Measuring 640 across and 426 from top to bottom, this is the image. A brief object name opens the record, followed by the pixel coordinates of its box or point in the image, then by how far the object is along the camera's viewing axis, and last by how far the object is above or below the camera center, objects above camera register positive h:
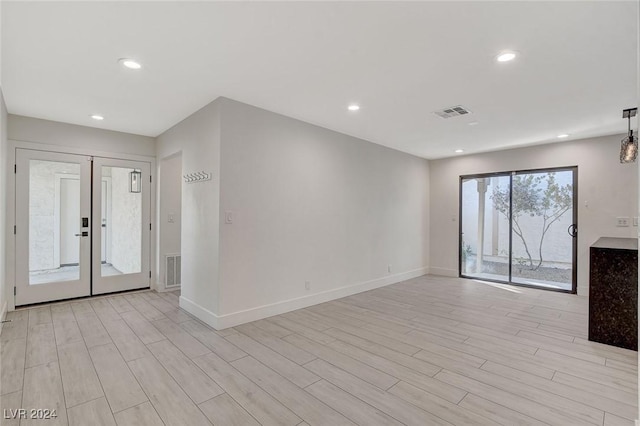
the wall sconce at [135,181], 5.18 +0.52
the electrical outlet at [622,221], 4.90 -0.13
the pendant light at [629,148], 3.76 +0.82
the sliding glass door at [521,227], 5.55 -0.30
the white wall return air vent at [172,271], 5.25 -1.06
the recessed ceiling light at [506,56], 2.52 +1.34
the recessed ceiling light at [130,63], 2.69 +1.35
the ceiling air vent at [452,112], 3.84 +1.33
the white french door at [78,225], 4.23 -0.23
